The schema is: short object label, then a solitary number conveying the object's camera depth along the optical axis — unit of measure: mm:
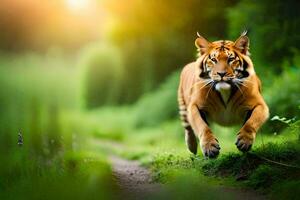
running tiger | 9898
